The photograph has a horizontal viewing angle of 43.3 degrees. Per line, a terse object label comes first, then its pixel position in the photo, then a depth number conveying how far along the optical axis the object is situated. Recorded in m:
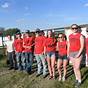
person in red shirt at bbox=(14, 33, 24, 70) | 5.23
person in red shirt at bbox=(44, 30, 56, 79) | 4.30
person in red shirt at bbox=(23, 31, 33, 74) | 4.92
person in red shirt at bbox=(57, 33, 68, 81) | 4.09
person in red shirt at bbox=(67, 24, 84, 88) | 3.57
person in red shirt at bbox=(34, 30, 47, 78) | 4.57
